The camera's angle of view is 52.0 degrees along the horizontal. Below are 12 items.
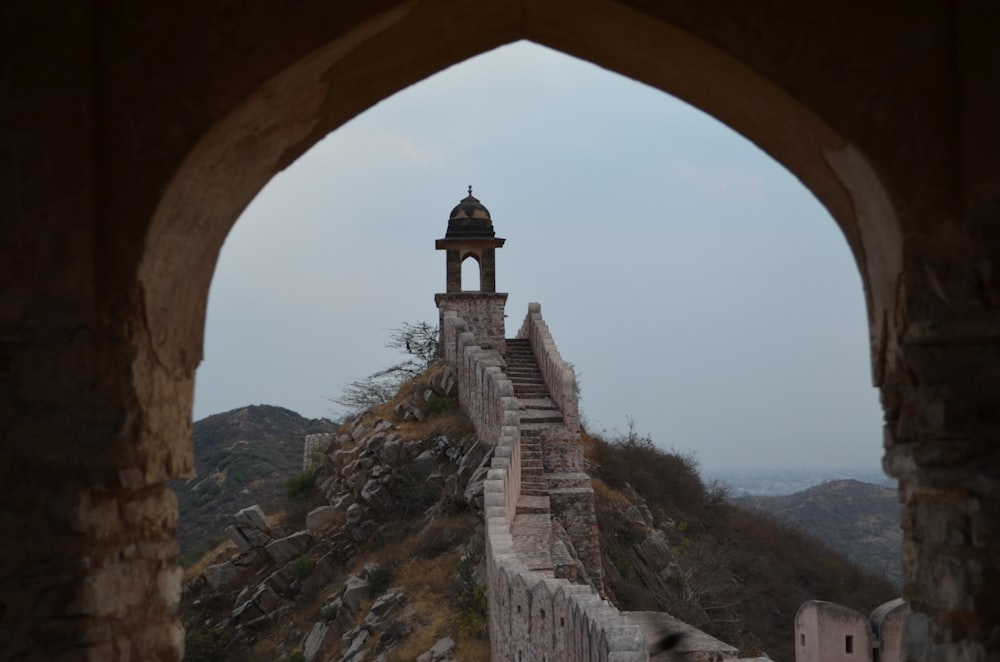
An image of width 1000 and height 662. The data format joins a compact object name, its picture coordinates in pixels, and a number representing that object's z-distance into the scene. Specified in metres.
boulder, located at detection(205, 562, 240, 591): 21.56
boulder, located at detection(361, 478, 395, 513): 21.55
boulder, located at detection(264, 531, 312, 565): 21.66
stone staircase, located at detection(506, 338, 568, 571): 14.85
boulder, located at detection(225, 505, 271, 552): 22.41
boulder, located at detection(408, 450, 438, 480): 22.02
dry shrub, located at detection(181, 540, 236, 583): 22.44
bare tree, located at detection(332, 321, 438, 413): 30.47
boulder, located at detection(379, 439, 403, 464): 22.67
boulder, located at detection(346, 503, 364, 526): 21.77
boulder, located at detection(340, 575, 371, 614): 18.17
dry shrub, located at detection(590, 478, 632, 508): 23.12
